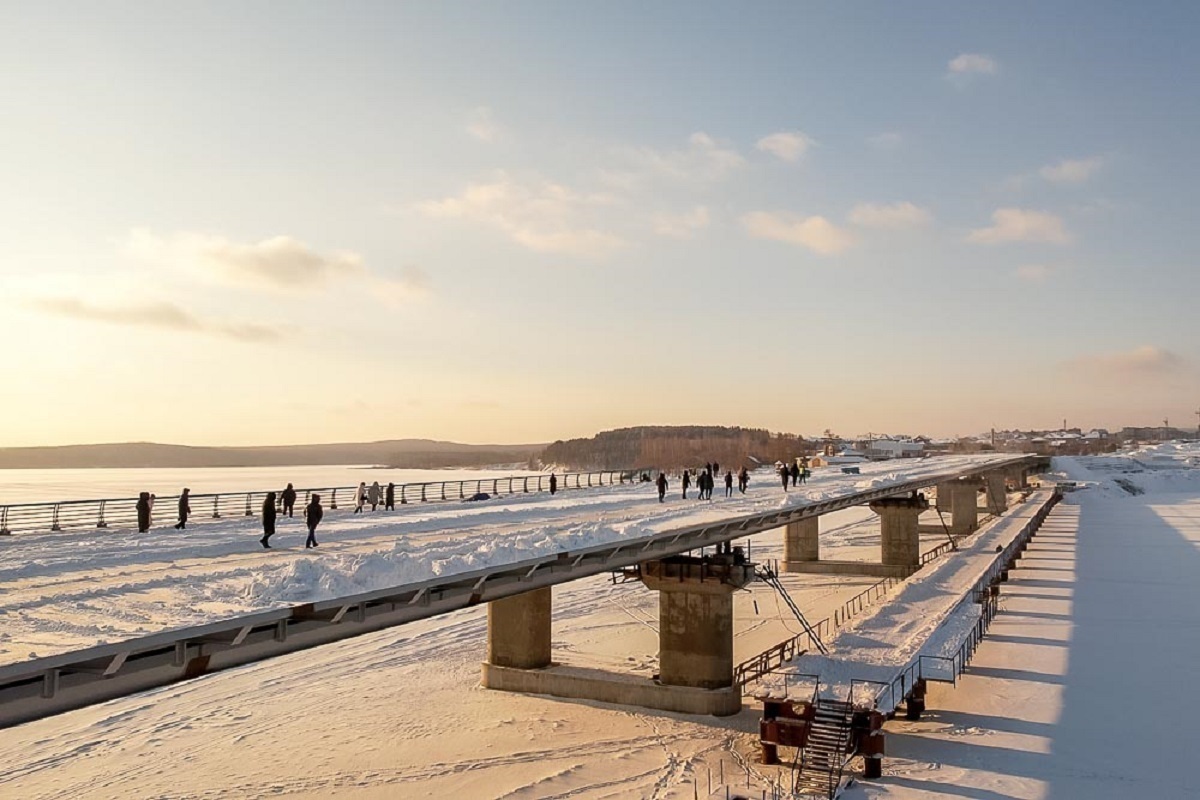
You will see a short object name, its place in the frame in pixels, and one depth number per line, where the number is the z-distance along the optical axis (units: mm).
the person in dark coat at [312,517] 22266
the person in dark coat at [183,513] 28344
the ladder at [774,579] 24481
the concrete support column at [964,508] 74375
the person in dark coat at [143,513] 26984
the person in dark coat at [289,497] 27680
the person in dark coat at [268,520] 22219
